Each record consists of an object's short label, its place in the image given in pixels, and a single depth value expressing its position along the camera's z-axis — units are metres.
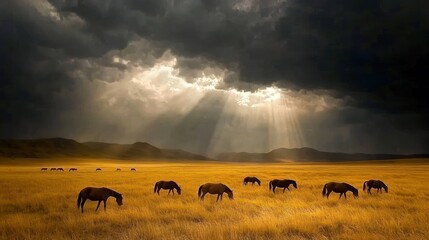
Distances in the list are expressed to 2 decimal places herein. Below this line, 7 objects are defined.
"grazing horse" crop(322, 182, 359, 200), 22.62
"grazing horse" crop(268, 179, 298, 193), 27.84
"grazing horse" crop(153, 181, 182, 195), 25.59
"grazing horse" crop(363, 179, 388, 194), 26.92
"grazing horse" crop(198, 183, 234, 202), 21.39
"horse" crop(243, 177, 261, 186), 34.58
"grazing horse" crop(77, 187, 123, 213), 17.30
